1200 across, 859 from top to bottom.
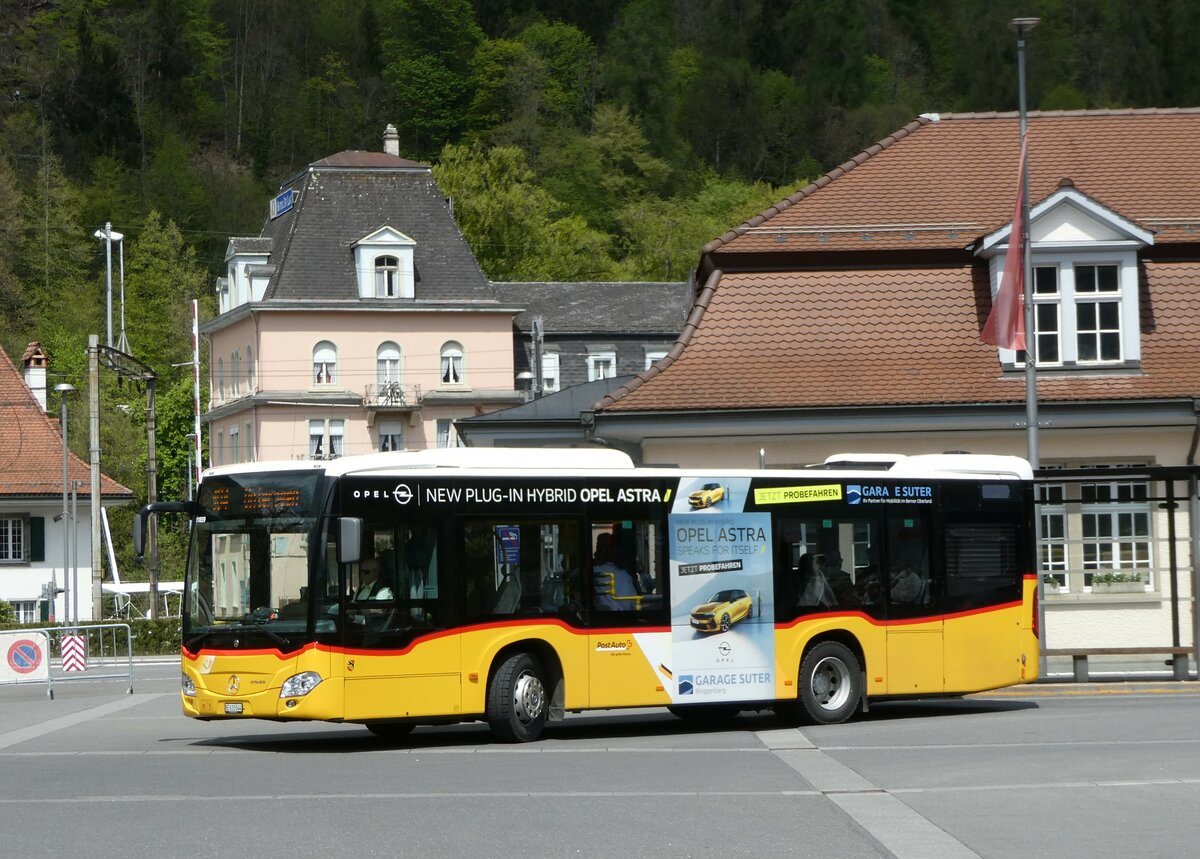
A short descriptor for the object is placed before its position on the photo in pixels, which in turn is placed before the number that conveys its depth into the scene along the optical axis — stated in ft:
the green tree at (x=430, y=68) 400.06
